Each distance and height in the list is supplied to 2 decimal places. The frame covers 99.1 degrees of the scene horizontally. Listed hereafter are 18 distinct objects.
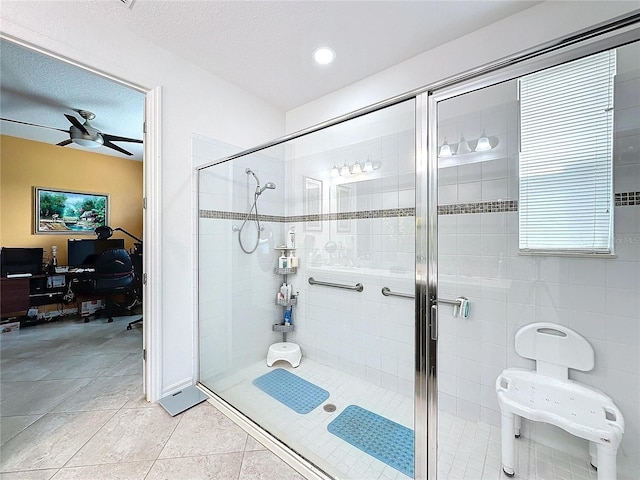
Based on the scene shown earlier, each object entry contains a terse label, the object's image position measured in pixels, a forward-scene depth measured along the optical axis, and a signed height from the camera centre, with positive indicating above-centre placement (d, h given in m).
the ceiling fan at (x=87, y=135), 2.95 +1.14
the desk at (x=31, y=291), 3.29 -0.69
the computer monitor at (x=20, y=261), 3.38 -0.30
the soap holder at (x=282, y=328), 2.52 -0.83
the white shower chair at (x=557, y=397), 1.14 -0.78
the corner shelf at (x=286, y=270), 2.53 -0.29
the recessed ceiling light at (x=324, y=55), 1.95 +1.35
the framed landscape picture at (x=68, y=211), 3.78 +0.39
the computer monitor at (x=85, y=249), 3.94 -0.17
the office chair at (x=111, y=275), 3.55 -0.50
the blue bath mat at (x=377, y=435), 1.38 -1.12
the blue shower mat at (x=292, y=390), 1.84 -1.12
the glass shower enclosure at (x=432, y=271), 1.28 -0.21
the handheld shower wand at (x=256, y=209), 2.38 +0.26
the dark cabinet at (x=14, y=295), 3.27 -0.71
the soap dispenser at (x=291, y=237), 2.54 +0.01
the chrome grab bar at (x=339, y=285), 2.15 -0.39
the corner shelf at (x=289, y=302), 2.54 -0.60
